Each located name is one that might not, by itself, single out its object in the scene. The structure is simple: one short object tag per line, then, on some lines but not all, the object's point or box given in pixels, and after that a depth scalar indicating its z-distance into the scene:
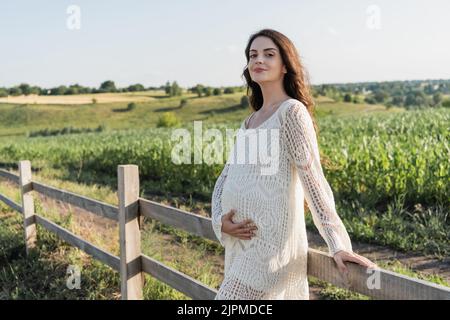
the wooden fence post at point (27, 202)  6.76
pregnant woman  2.25
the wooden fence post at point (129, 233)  4.14
